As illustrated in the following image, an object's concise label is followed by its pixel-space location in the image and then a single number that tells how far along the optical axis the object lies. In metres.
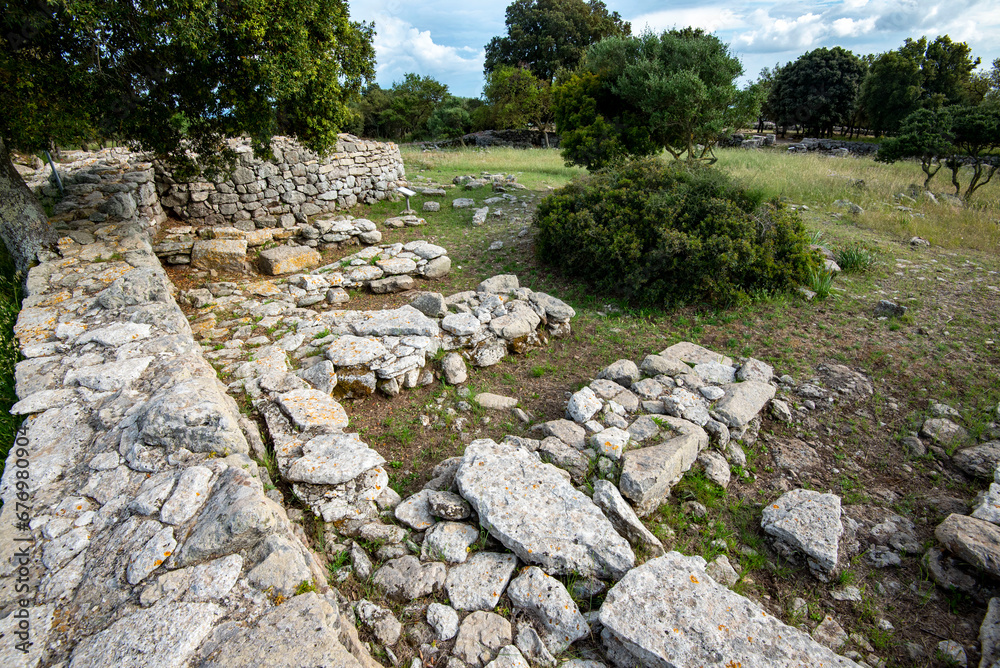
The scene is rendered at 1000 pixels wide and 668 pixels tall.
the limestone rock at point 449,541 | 3.63
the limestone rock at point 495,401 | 5.82
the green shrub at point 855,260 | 9.13
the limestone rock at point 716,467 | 4.74
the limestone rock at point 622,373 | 5.99
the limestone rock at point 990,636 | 3.12
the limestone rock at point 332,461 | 4.09
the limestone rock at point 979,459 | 4.70
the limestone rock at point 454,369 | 6.17
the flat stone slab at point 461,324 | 6.71
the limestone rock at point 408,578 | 3.38
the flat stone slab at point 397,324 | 6.44
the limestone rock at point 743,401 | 5.39
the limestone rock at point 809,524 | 3.88
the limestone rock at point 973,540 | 3.64
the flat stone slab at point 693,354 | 6.55
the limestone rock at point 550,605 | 3.11
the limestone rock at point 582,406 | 5.30
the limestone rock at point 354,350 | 5.79
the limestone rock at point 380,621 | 3.09
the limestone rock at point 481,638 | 2.98
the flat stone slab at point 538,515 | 3.49
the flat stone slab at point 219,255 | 8.62
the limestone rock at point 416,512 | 3.91
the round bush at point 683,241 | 7.97
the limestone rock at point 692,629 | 2.85
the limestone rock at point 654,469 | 4.27
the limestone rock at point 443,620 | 3.12
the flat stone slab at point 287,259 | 8.96
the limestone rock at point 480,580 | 3.29
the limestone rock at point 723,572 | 3.79
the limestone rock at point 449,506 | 3.89
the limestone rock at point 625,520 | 3.90
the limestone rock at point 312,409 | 4.78
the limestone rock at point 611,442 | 4.69
